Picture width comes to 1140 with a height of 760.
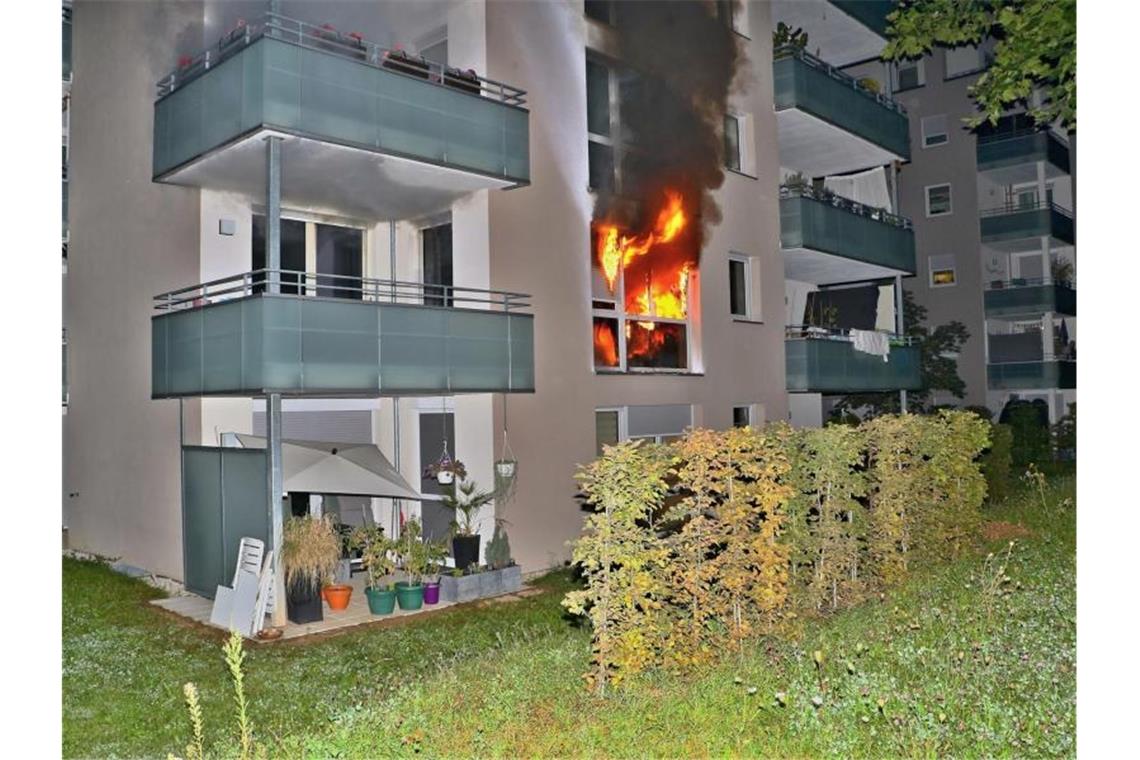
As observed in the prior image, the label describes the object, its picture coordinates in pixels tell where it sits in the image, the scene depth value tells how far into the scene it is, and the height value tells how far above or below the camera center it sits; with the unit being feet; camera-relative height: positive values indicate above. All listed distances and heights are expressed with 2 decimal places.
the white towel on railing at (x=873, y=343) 75.20 +4.76
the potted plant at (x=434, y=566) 42.60 -8.10
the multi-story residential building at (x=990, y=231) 111.24 +21.23
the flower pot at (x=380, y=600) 41.06 -9.05
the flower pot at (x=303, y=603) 39.09 -8.71
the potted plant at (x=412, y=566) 41.93 -7.85
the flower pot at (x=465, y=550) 45.80 -7.57
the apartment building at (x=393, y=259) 40.01 +8.79
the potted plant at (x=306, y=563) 38.88 -6.86
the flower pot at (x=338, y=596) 41.70 -8.93
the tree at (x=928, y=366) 99.30 +3.64
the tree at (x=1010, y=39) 38.70 +16.32
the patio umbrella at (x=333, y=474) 43.29 -3.34
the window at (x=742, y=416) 65.41 -1.17
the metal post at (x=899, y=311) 82.89 +8.09
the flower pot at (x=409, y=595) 41.86 -9.01
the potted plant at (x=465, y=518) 45.88 -6.09
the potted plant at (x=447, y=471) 46.01 -3.44
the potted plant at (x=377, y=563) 41.19 -7.66
